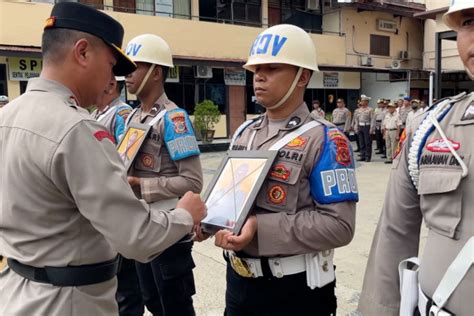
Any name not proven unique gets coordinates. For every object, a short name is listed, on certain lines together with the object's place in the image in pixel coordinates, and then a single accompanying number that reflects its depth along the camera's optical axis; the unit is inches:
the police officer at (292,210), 79.3
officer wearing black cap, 60.4
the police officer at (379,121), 540.8
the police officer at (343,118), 565.3
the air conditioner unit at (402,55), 927.7
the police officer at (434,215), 52.7
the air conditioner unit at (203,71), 691.4
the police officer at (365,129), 518.9
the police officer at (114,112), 135.6
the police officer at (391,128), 482.3
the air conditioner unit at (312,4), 828.0
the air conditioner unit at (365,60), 867.4
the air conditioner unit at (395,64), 908.8
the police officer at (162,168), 112.4
